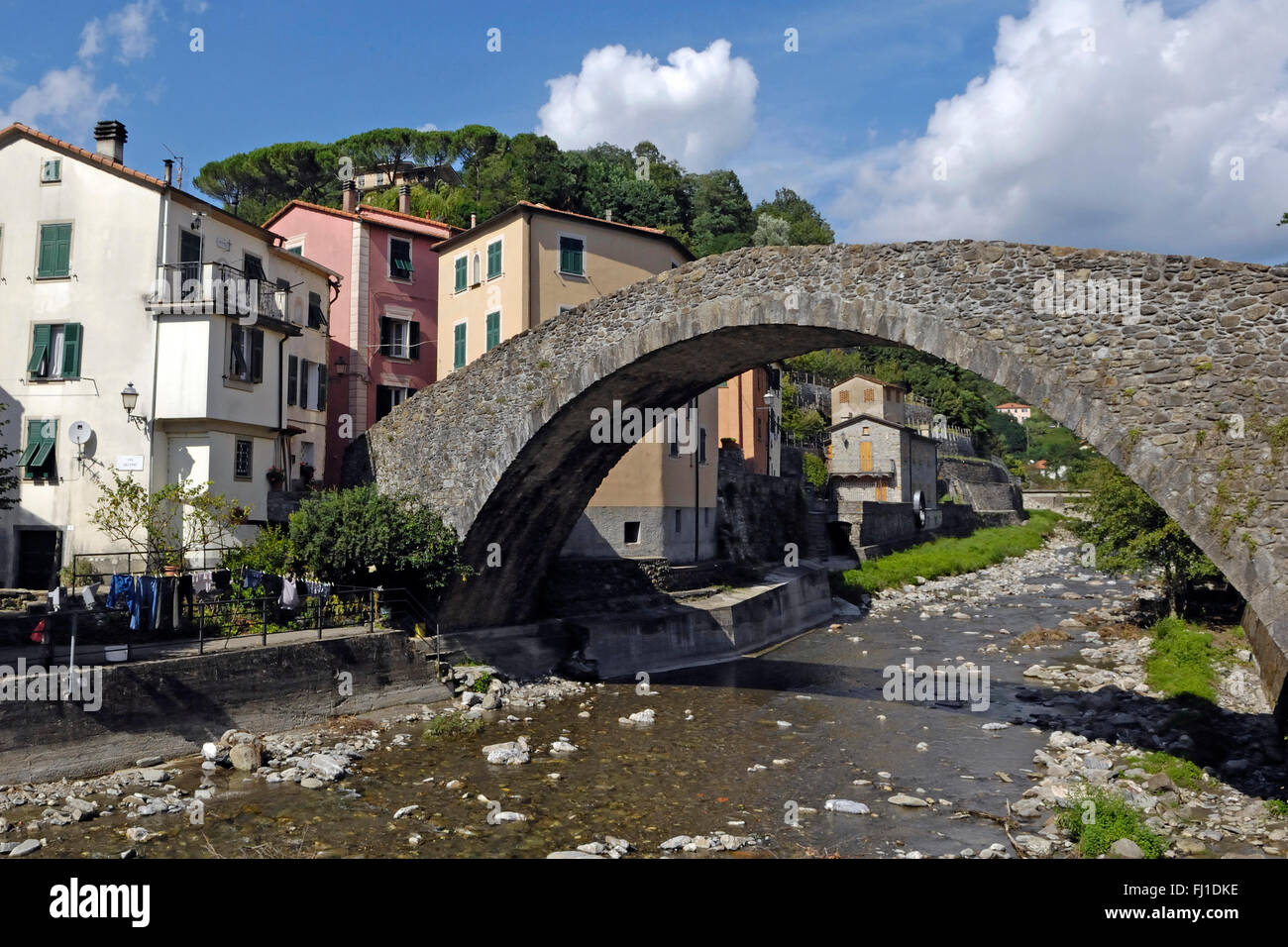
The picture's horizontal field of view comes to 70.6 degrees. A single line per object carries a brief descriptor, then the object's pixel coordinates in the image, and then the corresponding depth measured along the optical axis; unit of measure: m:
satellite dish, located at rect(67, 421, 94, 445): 16.44
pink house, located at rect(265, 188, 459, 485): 25.41
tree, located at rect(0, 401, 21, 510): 14.88
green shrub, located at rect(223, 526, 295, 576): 15.55
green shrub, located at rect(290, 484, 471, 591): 15.66
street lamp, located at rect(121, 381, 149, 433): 15.72
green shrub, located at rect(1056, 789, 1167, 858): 8.88
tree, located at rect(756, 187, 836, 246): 64.62
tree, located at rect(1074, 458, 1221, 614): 21.20
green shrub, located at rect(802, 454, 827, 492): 42.69
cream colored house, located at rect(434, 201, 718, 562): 22.48
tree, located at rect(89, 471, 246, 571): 14.53
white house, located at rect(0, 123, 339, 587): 16.50
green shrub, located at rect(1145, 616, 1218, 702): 15.87
